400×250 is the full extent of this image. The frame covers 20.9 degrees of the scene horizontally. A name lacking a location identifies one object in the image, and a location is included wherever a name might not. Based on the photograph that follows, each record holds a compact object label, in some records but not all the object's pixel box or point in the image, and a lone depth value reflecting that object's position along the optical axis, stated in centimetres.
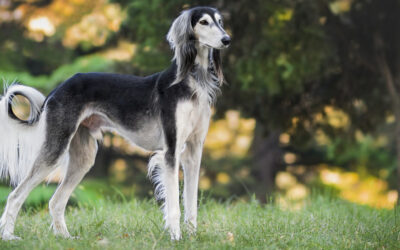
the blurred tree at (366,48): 1867
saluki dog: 878
